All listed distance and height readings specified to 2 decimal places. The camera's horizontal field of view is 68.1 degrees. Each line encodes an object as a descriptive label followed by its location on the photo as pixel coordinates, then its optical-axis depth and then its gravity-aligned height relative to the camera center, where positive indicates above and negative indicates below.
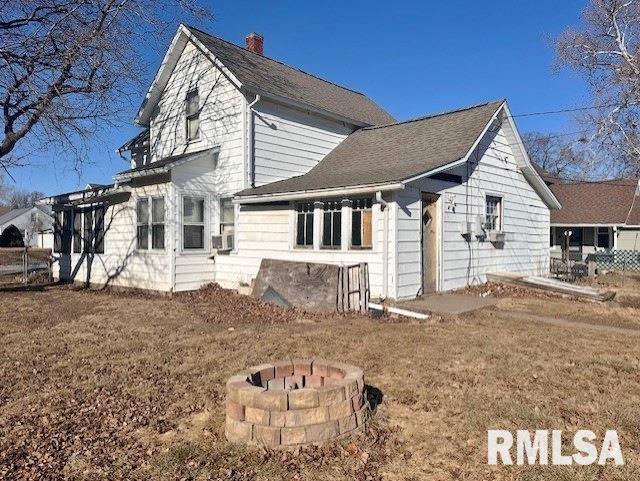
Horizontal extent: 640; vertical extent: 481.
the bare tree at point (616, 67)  20.28 +7.49
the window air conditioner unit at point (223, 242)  13.73 -0.15
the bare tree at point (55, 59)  12.19 +4.69
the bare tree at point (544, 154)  55.92 +10.04
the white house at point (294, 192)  11.28 +1.22
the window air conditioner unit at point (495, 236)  13.81 -0.02
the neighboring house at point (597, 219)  26.23 +0.90
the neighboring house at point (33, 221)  57.75 +2.12
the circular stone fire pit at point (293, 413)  3.81 -1.45
